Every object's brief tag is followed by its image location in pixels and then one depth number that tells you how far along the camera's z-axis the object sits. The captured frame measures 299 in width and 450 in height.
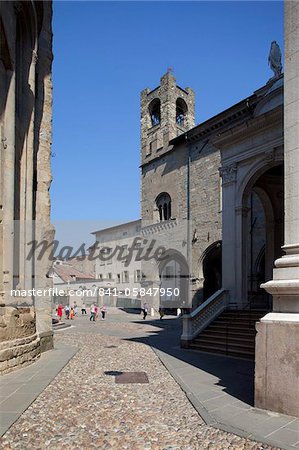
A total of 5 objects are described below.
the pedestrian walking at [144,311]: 26.82
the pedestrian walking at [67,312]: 28.82
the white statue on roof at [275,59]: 15.86
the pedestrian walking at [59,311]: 26.59
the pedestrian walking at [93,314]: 25.97
